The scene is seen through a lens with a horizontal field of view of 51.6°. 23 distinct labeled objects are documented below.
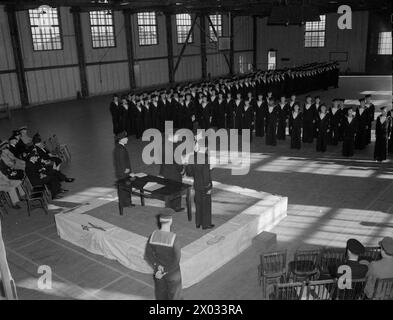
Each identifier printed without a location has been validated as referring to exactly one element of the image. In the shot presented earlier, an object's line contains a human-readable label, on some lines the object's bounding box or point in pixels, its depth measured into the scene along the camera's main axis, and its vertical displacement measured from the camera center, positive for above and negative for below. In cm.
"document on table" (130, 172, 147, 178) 807 -234
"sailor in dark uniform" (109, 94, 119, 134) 1566 -211
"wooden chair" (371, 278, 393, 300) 493 -290
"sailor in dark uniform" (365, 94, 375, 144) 1312 -207
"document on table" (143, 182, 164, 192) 750 -238
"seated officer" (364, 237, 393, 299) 502 -269
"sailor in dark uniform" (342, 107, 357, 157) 1241 -261
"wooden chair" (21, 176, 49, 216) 921 -308
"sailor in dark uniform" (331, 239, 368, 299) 520 -277
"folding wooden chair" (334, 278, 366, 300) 520 -306
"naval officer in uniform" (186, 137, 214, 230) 714 -232
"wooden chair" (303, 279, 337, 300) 509 -307
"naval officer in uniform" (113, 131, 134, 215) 791 -216
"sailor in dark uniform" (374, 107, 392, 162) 1189 -255
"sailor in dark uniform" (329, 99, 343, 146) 1324 -225
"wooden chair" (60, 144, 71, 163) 1290 -297
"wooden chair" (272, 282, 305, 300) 513 -305
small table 716 -240
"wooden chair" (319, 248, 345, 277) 578 -302
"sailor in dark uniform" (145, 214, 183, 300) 504 -250
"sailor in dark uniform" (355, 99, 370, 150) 1284 -246
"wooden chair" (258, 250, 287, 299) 592 -317
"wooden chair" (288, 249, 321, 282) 578 -307
